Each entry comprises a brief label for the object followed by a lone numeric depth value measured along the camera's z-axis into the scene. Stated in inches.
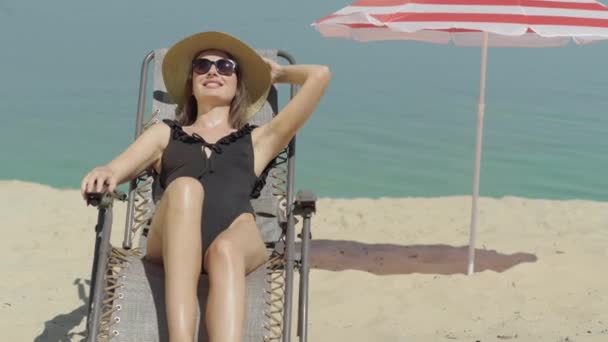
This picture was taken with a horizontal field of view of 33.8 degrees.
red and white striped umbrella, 218.4
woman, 143.0
